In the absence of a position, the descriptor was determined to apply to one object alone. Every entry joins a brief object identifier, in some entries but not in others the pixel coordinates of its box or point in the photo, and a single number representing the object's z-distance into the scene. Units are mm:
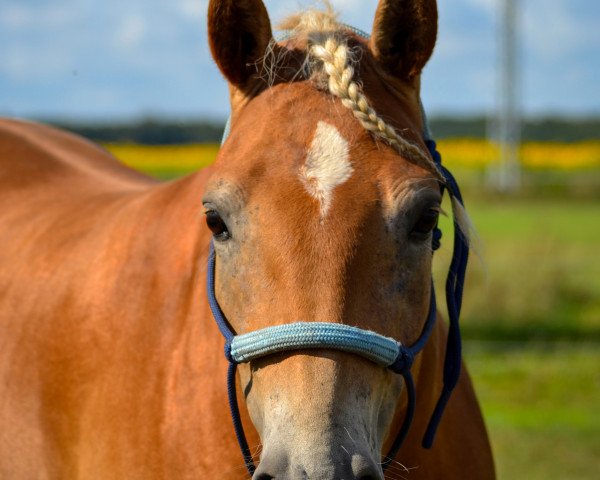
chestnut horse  4297
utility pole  58078
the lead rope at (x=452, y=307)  5340
